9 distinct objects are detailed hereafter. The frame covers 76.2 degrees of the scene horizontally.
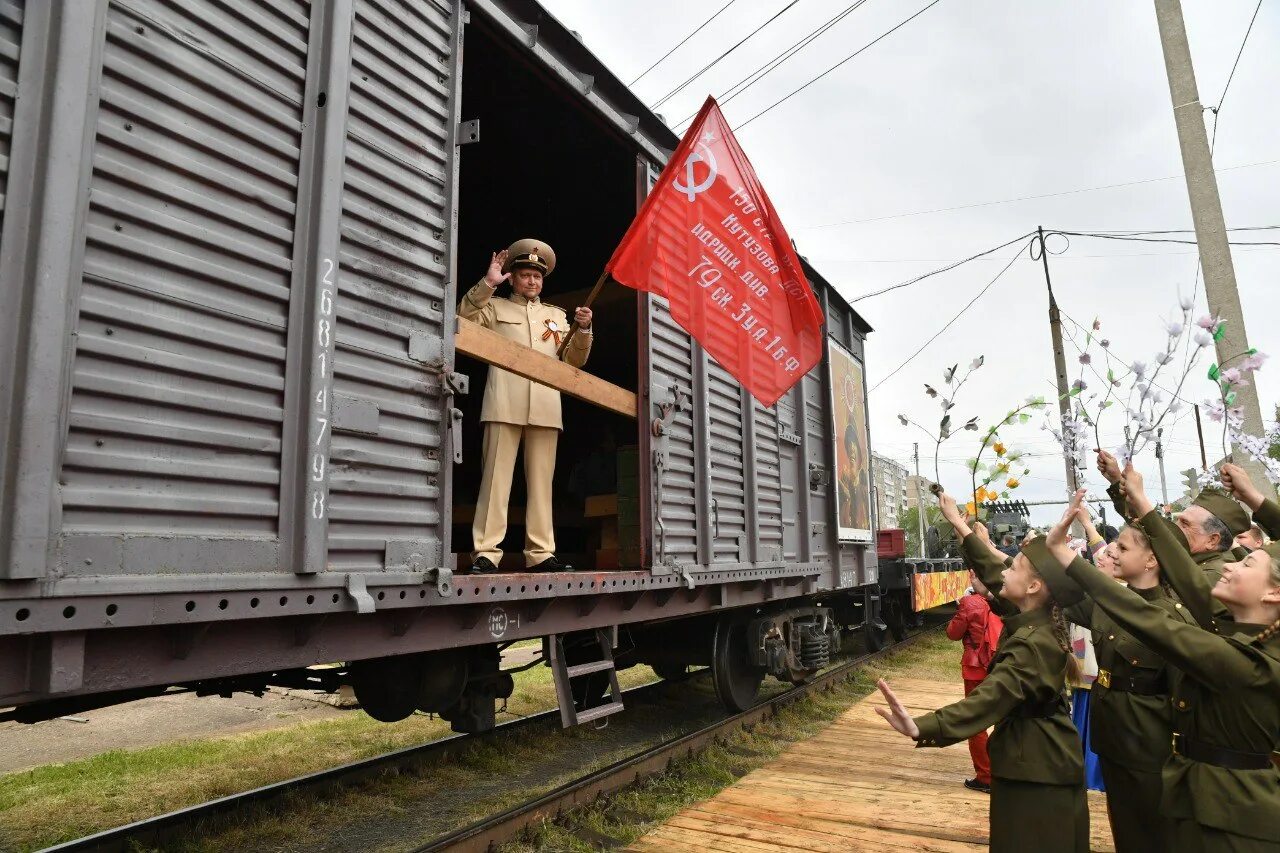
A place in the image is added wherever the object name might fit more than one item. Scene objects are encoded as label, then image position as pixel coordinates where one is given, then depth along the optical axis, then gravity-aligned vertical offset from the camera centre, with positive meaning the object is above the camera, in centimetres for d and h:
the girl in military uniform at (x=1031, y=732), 295 -68
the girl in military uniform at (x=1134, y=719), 330 -71
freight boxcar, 217 +63
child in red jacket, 544 -57
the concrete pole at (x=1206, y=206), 528 +237
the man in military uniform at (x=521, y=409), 441 +81
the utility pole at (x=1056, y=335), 1731 +464
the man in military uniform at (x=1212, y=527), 414 +9
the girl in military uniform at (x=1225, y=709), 250 -53
